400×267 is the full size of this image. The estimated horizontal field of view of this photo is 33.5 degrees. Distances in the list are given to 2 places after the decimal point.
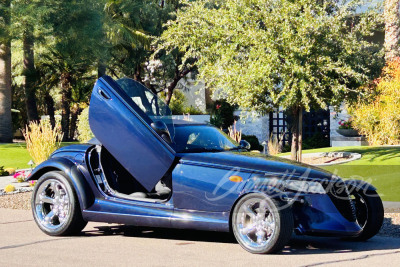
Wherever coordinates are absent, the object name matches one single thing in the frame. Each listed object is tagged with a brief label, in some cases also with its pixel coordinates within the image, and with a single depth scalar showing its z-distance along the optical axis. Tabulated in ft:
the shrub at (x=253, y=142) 94.43
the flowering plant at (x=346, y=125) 86.94
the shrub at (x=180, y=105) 121.80
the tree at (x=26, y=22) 77.20
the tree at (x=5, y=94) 91.71
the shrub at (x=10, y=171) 59.71
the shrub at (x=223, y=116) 103.71
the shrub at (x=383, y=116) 75.52
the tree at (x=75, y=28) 83.10
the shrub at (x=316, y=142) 96.94
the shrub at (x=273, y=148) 80.19
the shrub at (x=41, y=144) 54.03
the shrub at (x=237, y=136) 67.73
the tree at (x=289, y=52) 51.80
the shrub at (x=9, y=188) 44.40
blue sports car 23.30
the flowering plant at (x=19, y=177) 50.65
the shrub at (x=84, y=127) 80.59
